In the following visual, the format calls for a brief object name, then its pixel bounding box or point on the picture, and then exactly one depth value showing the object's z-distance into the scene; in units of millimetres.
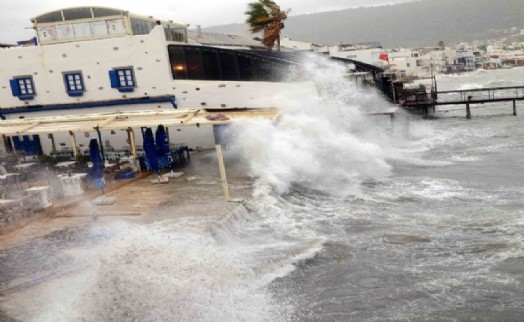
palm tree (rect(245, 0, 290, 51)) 36656
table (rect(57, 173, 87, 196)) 15730
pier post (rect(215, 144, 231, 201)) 13656
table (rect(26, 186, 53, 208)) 14117
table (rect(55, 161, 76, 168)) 19120
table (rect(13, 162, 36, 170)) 19391
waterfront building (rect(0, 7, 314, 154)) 23375
